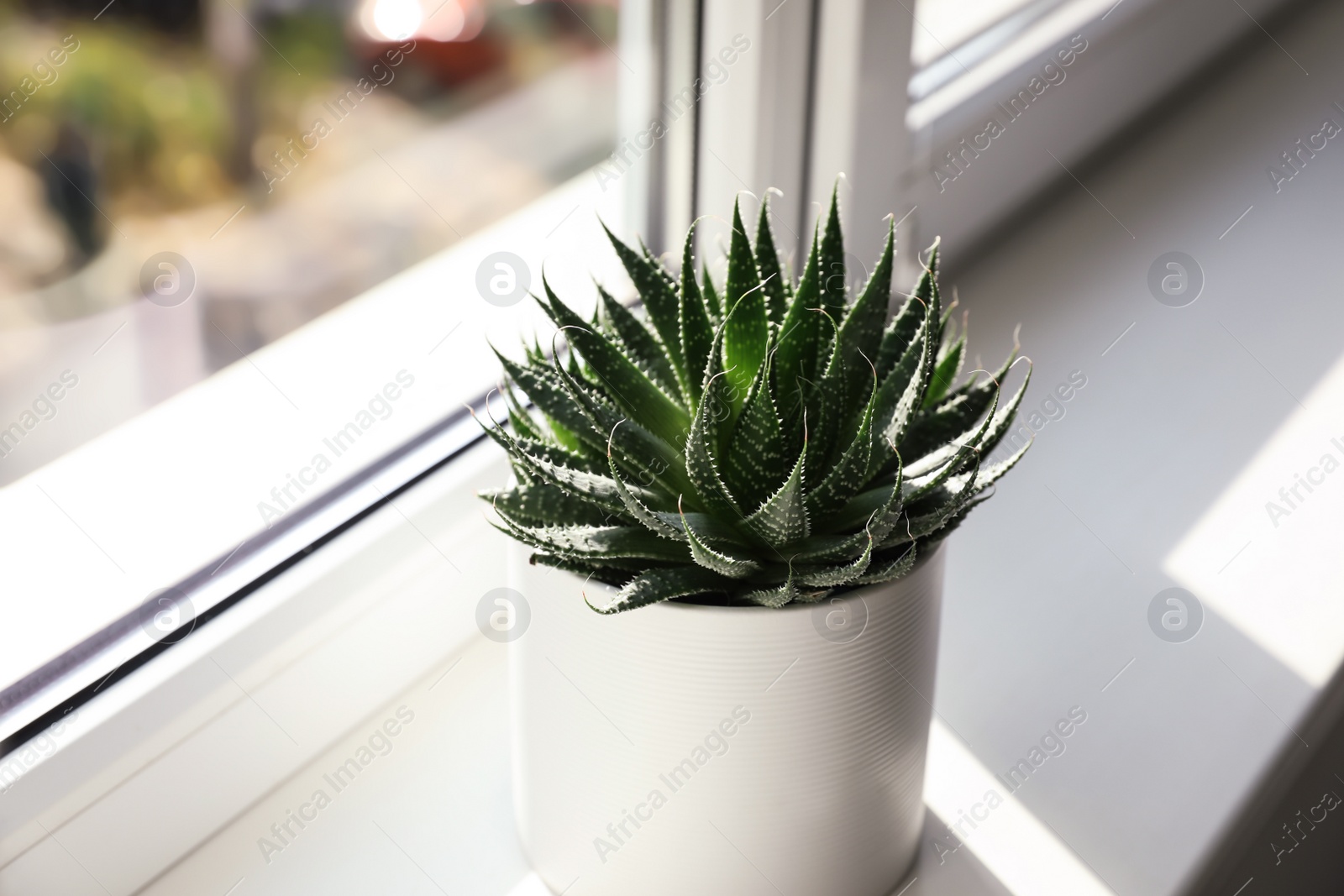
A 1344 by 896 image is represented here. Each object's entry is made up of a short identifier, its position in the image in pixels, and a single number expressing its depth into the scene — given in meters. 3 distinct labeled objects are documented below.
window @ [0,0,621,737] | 0.66
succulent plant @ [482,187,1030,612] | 0.60
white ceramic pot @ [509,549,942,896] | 0.61
